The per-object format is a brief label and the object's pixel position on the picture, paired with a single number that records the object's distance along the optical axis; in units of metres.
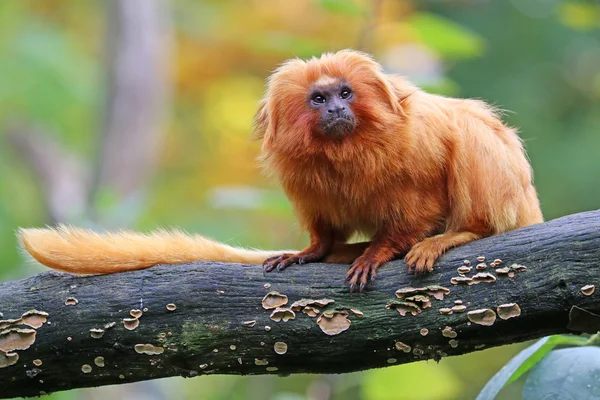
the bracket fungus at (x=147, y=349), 5.93
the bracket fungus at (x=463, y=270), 5.80
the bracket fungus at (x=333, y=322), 5.79
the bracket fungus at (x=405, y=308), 5.74
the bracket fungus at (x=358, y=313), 5.82
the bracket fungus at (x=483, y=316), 5.57
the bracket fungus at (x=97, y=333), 5.95
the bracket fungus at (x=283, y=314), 5.87
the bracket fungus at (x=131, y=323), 5.97
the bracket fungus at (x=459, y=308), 5.64
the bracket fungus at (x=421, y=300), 5.73
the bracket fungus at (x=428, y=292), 5.76
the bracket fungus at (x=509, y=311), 5.52
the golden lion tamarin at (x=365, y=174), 6.43
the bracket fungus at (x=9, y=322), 6.00
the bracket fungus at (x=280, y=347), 5.83
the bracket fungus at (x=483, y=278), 5.68
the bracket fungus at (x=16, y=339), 5.95
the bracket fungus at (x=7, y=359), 5.92
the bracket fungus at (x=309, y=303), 5.90
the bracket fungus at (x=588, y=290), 5.35
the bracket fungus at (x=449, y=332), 5.63
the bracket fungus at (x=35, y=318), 6.02
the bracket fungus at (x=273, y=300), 5.95
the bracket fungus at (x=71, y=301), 6.11
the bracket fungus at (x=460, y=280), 5.75
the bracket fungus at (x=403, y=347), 5.72
